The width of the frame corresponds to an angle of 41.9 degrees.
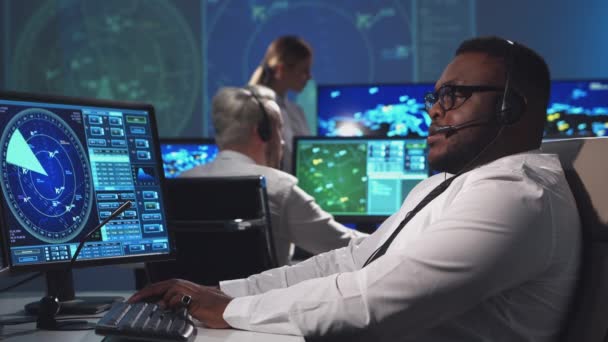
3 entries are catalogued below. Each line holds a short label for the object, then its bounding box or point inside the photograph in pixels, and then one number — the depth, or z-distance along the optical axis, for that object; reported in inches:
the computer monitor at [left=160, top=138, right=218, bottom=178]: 136.9
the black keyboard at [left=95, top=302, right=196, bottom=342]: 46.1
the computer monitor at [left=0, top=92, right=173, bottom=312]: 56.7
